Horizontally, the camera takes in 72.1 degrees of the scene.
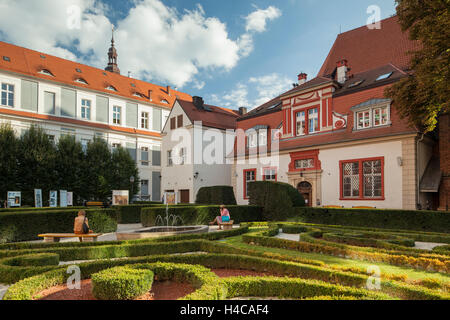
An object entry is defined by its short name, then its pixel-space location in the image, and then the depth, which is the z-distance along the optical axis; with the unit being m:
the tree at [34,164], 26.70
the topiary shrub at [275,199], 17.69
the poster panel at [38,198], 22.52
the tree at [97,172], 30.14
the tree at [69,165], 28.77
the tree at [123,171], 31.89
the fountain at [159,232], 10.85
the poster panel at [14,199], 21.93
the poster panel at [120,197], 24.12
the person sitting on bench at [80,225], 10.13
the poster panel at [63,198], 25.09
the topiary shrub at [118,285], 4.43
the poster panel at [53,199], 23.88
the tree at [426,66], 11.33
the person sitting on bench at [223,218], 14.55
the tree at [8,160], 25.55
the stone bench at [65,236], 10.05
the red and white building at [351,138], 17.72
